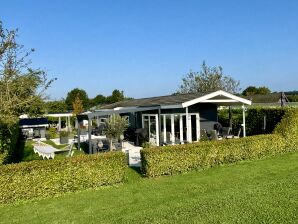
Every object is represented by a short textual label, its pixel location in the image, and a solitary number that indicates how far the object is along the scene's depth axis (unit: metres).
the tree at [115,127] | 19.86
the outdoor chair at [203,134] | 21.52
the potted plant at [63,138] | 29.36
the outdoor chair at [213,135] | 20.52
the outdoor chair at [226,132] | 22.47
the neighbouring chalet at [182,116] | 20.04
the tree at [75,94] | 88.46
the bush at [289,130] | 16.69
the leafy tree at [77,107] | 58.16
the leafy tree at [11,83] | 11.26
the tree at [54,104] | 24.29
